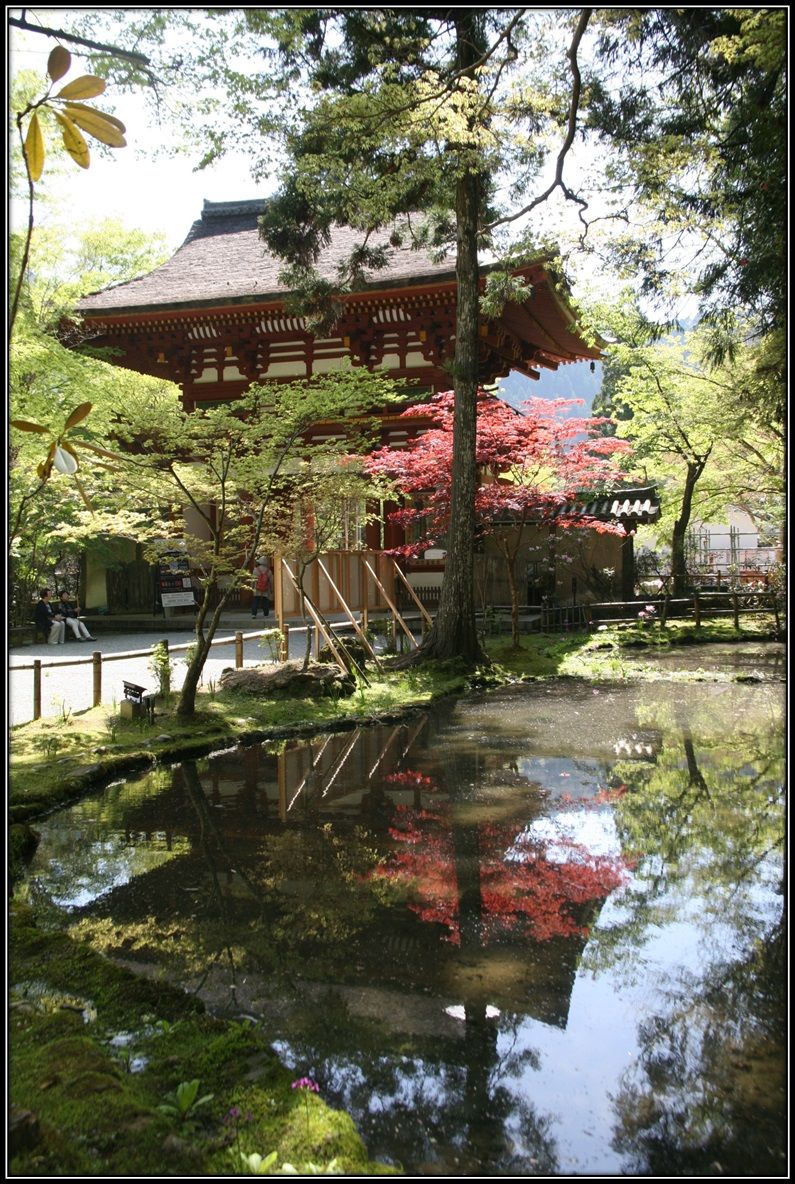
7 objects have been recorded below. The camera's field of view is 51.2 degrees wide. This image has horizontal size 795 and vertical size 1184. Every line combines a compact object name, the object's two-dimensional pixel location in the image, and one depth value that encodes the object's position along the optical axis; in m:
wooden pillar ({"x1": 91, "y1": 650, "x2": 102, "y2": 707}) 8.40
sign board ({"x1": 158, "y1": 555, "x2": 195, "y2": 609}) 12.53
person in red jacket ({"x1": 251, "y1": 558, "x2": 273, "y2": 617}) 16.94
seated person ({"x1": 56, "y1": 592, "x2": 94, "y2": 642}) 15.80
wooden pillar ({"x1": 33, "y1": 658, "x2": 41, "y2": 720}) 7.64
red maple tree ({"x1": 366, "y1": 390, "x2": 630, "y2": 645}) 13.00
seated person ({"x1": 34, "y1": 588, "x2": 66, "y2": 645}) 15.41
